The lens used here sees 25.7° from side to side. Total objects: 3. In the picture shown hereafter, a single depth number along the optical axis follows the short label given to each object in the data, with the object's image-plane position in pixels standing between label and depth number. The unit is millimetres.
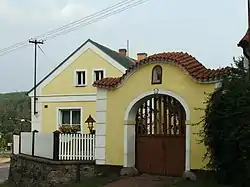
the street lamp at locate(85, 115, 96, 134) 23081
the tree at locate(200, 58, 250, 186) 14336
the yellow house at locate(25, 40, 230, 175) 17734
